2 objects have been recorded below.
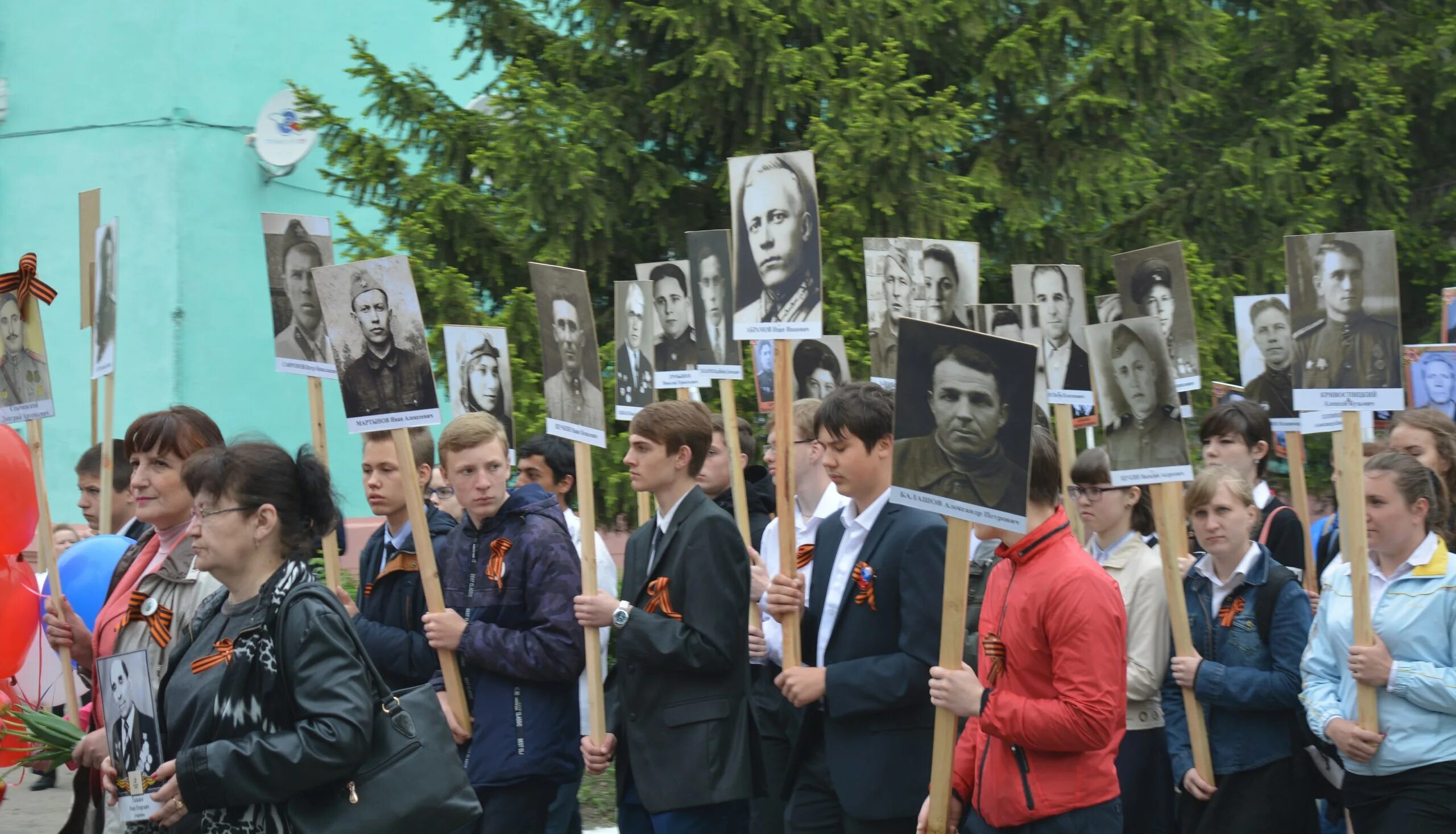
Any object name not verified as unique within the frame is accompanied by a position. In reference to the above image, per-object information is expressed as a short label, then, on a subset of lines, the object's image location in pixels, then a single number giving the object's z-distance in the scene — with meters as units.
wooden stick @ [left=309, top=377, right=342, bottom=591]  6.11
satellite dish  16.61
